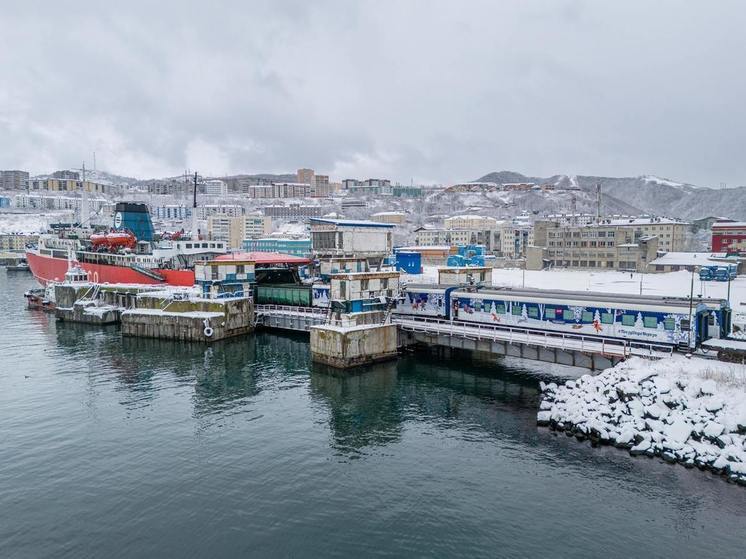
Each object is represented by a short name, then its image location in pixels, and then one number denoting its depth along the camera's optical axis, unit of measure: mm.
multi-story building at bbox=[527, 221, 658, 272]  119500
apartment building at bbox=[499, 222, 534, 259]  182500
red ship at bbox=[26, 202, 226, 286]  88994
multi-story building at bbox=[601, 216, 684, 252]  145875
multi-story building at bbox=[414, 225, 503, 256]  189375
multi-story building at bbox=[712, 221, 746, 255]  136875
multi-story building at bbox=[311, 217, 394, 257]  78375
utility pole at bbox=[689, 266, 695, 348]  37719
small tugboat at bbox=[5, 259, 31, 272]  180275
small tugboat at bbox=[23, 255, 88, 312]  83000
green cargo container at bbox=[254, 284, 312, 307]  66688
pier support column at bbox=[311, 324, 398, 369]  47656
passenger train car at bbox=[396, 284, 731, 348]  38875
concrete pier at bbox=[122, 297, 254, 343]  61281
